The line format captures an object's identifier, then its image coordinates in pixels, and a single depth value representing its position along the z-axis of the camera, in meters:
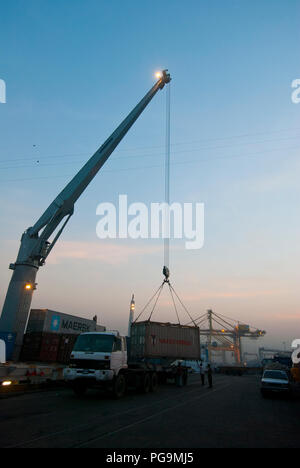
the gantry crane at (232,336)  102.69
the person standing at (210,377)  20.64
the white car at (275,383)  15.64
